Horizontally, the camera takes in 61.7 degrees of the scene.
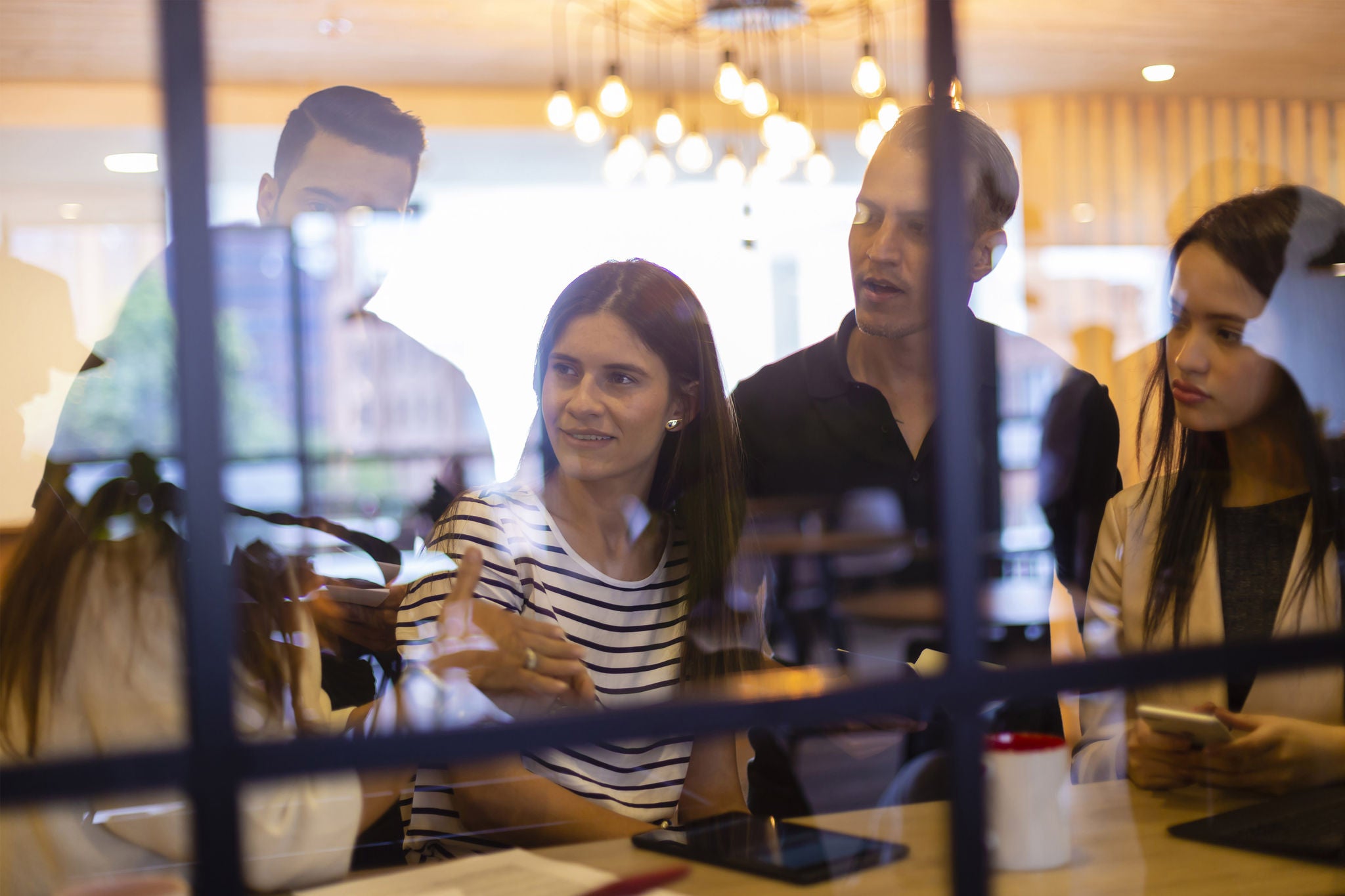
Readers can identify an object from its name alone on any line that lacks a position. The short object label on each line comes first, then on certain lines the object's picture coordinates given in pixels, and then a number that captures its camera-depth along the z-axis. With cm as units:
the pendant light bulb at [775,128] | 360
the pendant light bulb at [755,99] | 335
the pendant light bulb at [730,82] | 293
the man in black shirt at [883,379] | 141
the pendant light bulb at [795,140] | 363
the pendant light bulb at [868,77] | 306
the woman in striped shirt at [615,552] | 106
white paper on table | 77
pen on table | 77
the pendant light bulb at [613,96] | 328
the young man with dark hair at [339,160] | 150
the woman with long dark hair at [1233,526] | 100
